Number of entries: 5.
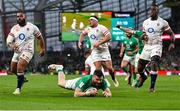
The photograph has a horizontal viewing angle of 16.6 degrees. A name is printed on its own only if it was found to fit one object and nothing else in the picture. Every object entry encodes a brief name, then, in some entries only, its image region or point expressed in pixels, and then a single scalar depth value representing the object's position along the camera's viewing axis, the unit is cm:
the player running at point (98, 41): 2025
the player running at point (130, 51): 2620
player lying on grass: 1534
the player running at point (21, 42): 1781
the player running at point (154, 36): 1883
